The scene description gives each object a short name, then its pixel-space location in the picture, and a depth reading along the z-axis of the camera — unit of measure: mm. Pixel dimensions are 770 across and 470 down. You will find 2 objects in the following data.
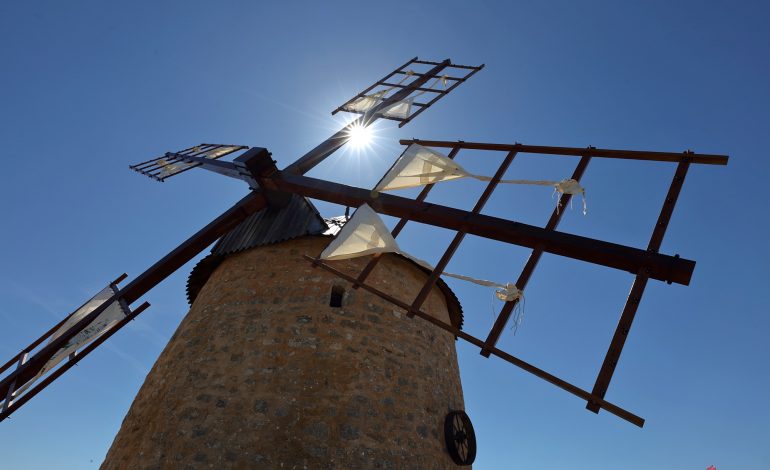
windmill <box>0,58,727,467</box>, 3822
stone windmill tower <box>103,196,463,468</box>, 4410
